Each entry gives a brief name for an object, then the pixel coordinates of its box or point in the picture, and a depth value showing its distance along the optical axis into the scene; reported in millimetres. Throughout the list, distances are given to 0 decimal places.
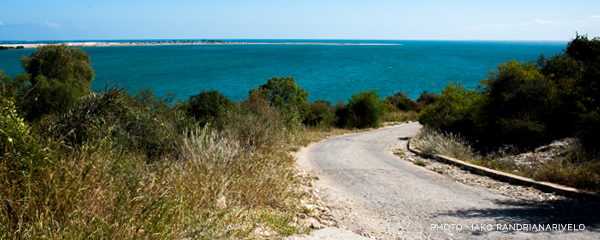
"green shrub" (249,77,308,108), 47625
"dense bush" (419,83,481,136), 14992
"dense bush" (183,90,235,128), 13078
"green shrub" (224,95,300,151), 9219
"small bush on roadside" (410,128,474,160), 11414
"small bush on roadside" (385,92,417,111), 41594
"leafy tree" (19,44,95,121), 30797
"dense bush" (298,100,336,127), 29950
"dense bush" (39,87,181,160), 5672
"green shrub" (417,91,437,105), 43950
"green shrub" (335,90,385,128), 28453
